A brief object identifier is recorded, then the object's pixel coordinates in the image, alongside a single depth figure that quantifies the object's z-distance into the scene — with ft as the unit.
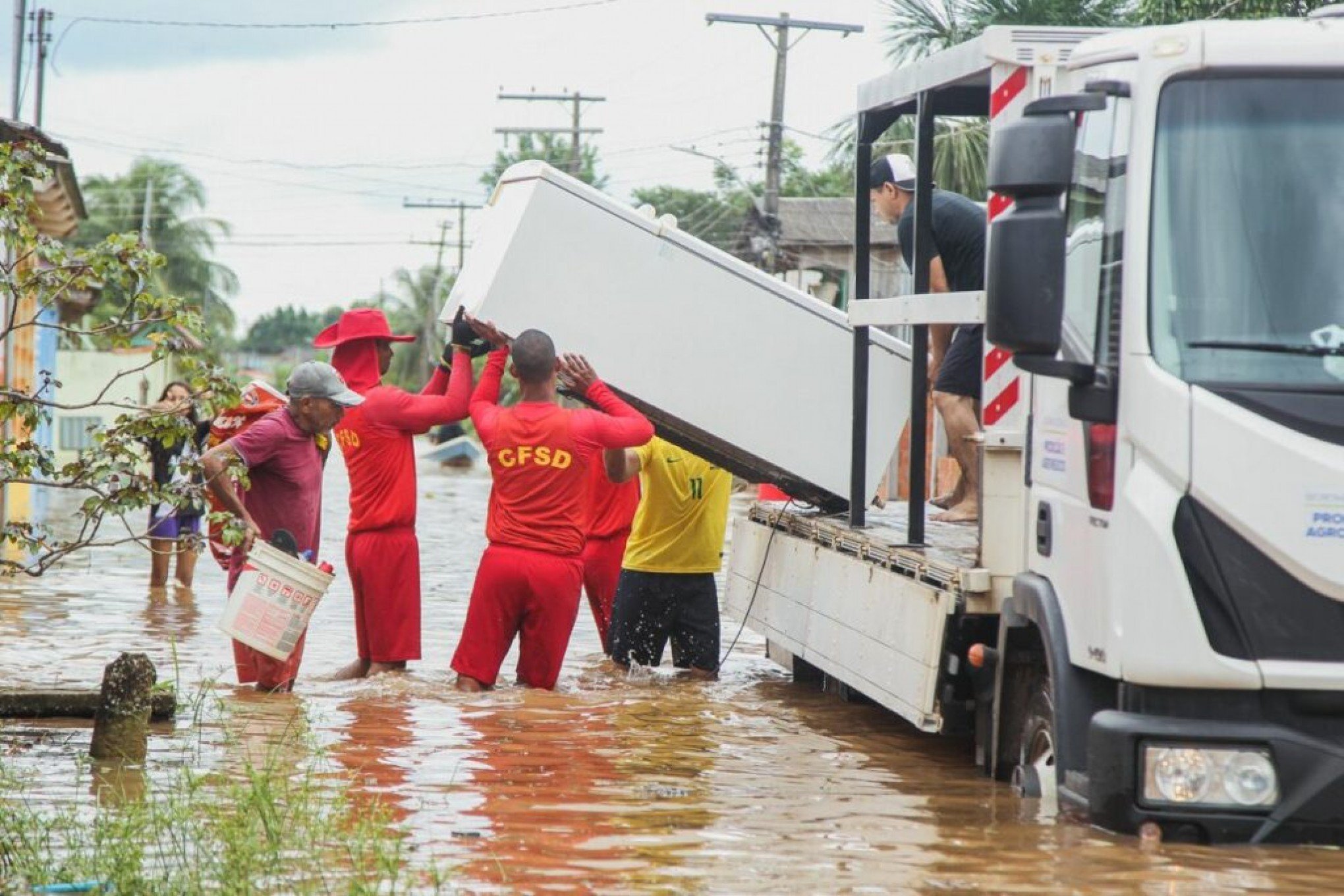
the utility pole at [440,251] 292.20
